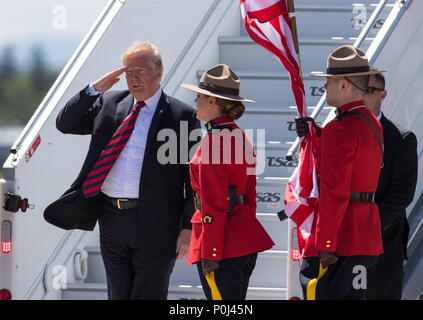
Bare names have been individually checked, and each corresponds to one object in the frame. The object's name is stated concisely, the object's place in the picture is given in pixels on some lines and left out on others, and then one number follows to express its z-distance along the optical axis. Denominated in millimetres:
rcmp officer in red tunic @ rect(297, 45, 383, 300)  11992
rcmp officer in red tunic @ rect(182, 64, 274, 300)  12500
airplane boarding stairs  15625
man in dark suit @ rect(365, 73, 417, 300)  13297
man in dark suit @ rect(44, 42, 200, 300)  13180
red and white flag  12500
